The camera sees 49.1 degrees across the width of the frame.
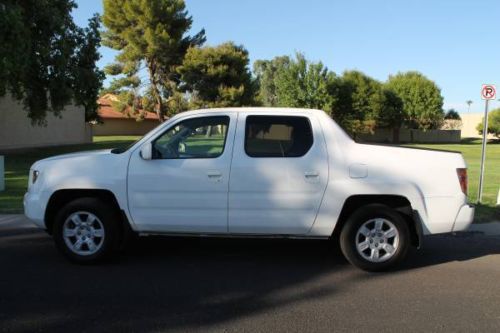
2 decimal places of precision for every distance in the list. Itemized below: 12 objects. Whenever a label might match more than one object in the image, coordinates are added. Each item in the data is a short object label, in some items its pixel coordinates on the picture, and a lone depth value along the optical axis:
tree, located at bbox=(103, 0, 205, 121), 48.09
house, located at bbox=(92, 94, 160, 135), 64.31
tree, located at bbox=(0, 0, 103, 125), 21.19
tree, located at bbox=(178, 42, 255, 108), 47.09
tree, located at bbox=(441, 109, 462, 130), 84.89
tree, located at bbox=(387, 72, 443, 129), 72.31
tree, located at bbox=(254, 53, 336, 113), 57.62
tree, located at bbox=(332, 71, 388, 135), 63.91
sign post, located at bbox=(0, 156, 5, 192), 12.91
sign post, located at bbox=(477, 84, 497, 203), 11.62
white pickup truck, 6.18
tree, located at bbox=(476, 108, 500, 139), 76.62
